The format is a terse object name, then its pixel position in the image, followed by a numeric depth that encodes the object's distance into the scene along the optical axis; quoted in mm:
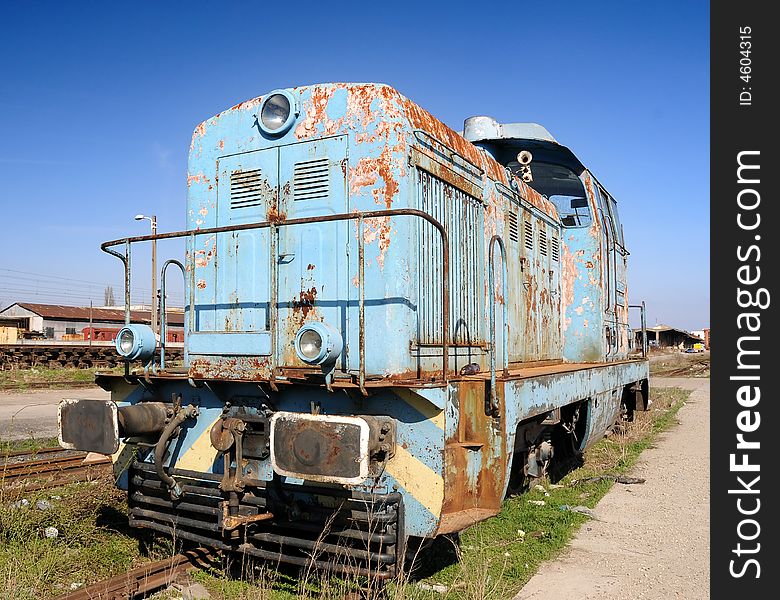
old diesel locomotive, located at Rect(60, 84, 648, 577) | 3676
